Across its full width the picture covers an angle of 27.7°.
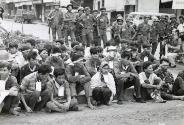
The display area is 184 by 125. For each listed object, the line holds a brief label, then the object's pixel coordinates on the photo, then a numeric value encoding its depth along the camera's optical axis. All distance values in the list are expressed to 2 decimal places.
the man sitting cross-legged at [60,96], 8.23
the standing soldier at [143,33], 14.87
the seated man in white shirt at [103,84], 9.10
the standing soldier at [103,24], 15.52
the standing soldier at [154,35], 15.41
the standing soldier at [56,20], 15.51
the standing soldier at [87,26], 15.32
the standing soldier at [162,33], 15.61
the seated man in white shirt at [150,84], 9.70
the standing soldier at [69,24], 15.42
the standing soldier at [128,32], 14.58
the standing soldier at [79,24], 15.47
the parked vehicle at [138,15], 20.88
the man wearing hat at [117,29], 14.45
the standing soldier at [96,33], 15.62
